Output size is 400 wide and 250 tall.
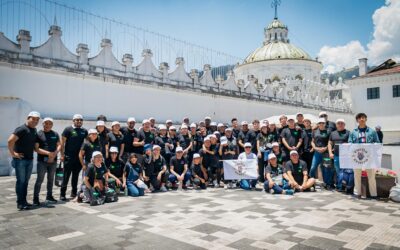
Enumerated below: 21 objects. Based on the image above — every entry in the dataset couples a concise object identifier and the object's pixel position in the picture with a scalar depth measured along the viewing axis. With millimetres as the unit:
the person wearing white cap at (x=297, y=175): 9977
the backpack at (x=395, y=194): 8547
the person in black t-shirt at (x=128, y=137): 10734
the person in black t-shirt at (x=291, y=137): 10992
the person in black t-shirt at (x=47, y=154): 8320
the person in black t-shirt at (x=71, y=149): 9055
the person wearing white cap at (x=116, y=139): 10000
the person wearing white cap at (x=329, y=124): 10764
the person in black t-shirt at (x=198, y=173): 11164
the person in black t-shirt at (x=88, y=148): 8961
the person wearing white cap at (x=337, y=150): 9844
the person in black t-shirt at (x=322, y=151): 10438
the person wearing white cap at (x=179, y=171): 11148
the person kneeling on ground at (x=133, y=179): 9727
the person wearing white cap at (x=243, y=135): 12383
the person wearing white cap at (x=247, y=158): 11133
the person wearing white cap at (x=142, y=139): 10720
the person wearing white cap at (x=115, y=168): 9531
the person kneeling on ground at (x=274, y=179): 9859
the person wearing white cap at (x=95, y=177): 8609
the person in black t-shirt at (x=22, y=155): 7677
